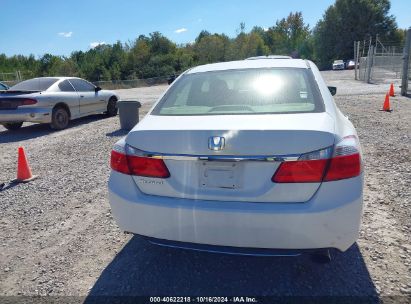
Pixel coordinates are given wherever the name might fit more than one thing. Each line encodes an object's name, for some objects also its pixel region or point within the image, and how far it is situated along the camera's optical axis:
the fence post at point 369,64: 20.64
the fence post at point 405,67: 13.20
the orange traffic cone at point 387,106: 9.89
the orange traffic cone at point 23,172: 5.12
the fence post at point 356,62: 24.19
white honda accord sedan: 2.07
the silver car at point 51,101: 8.46
